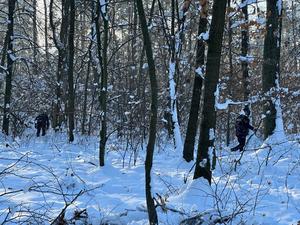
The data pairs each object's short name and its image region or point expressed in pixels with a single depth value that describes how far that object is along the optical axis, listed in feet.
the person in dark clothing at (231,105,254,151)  48.60
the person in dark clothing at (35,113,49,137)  70.26
